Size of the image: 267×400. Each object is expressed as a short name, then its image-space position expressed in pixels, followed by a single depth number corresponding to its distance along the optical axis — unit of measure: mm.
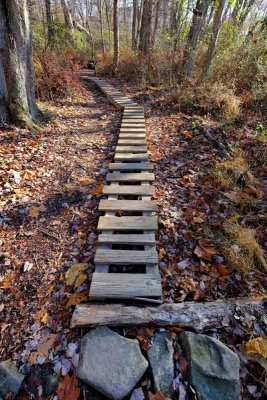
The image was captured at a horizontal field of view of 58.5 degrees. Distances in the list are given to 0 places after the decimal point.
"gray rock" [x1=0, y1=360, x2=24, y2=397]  1807
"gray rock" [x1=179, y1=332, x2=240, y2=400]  1720
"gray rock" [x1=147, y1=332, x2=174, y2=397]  1769
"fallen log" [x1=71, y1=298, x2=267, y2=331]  2069
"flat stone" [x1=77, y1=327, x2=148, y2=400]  1732
